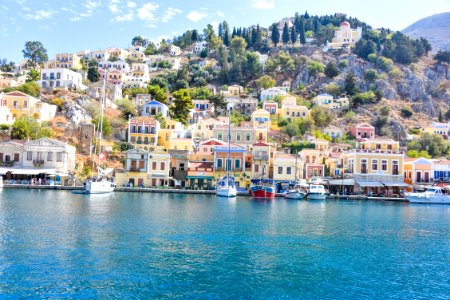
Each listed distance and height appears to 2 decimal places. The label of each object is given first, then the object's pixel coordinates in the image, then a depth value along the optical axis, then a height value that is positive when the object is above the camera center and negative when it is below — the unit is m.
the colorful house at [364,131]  87.00 +9.16
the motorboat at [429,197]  52.78 -2.38
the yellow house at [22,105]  68.44 +10.08
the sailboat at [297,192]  52.41 -2.13
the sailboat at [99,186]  47.16 -1.76
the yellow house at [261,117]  85.06 +11.21
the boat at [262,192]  51.38 -2.12
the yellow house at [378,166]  58.72 +1.44
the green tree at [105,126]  66.06 +6.90
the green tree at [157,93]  88.88 +16.20
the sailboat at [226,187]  50.19 -1.63
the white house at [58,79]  84.81 +17.71
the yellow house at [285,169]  57.97 +0.77
